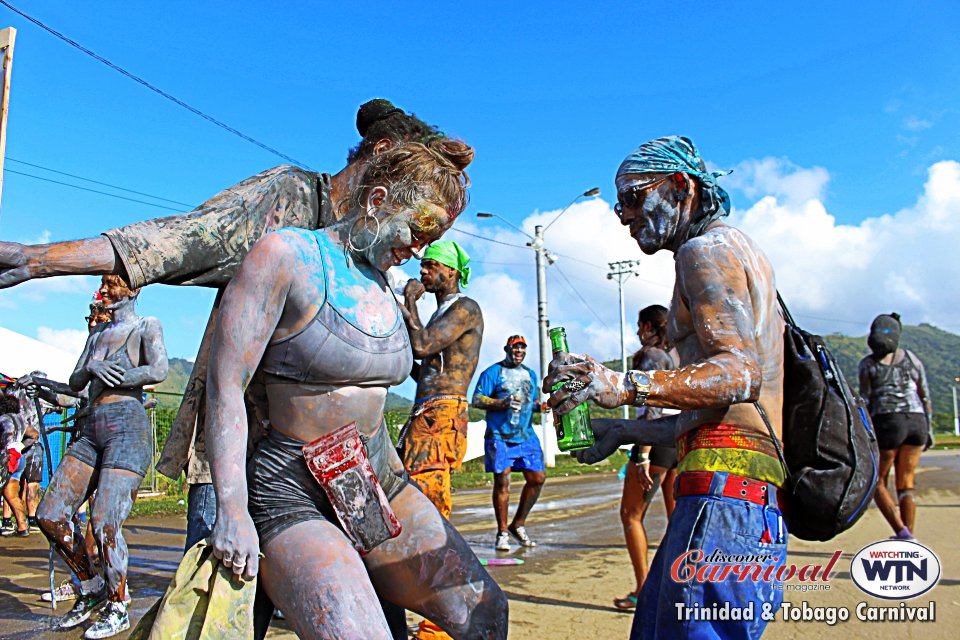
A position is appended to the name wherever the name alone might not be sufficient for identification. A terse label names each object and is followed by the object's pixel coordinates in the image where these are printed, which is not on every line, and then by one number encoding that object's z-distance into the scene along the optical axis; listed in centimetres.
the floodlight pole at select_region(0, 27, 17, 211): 340
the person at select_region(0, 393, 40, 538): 971
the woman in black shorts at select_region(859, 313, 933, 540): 693
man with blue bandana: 208
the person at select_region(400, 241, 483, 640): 418
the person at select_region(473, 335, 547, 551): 747
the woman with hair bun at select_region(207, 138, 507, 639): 205
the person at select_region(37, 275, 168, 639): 462
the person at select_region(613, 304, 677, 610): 504
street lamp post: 2099
